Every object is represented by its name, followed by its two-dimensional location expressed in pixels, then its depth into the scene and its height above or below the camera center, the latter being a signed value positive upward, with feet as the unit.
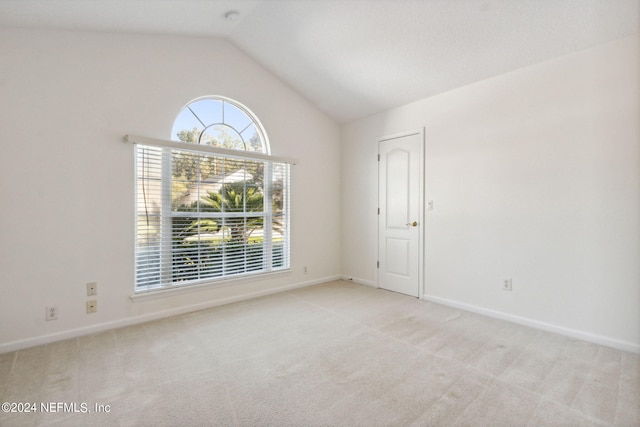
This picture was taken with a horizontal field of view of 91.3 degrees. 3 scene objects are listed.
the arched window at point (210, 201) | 10.32 +0.45
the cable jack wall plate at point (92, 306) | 9.20 -2.77
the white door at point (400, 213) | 12.89 +0.00
